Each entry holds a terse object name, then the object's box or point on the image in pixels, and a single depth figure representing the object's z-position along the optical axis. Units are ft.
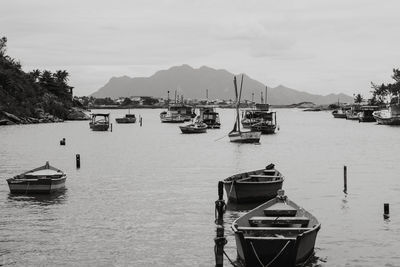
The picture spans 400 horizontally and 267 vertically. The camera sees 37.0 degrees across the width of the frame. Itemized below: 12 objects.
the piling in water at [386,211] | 116.59
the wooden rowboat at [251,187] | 125.49
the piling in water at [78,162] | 206.28
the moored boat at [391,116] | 568.41
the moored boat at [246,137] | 324.60
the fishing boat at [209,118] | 548.60
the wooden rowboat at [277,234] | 74.18
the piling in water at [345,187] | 148.13
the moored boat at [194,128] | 443.73
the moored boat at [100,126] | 489.26
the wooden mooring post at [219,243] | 73.67
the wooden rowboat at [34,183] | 140.46
